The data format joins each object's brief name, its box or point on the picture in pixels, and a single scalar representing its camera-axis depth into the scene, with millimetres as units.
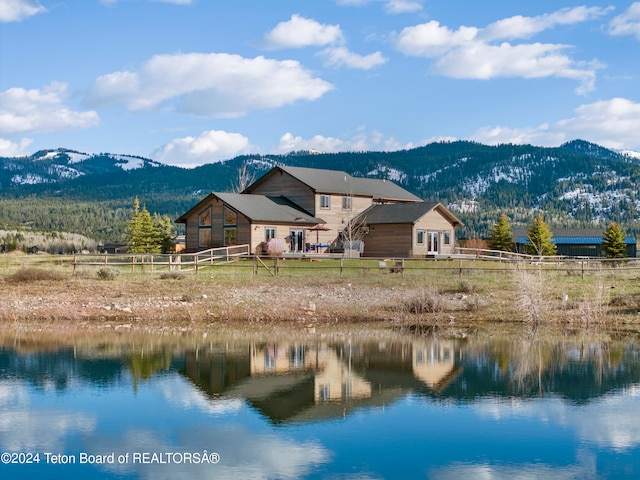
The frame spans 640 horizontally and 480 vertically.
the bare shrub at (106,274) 36000
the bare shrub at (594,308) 29930
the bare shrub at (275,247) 49594
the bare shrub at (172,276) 35688
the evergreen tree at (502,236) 78688
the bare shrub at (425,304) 31297
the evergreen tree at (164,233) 67188
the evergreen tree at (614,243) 76688
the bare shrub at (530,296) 30375
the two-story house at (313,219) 52188
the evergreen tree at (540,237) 78625
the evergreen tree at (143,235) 67438
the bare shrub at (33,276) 35250
